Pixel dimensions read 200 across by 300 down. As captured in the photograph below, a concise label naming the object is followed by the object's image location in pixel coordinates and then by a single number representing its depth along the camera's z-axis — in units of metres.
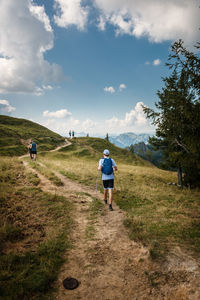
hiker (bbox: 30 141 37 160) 25.58
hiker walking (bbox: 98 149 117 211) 9.45
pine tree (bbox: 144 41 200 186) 7.59
